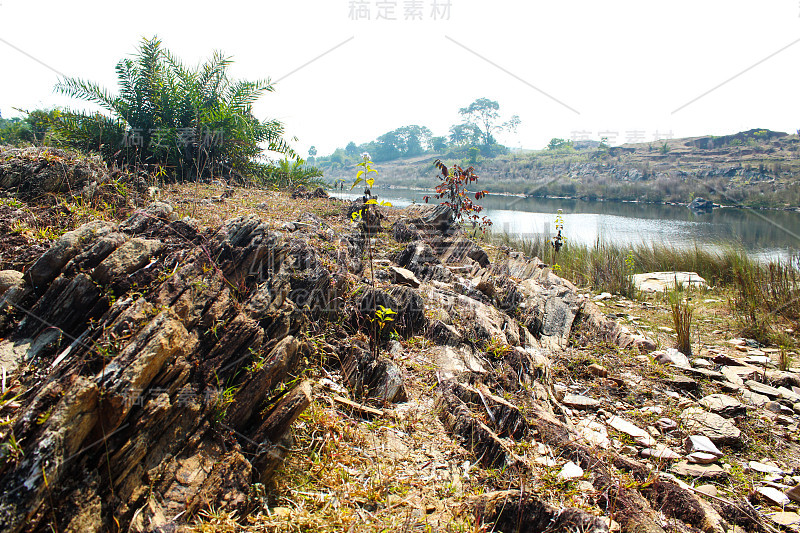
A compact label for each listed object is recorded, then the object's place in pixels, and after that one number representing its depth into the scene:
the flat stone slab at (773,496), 2.10
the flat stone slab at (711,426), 2.59
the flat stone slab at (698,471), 2.26
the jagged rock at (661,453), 2.35
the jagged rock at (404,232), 5.31
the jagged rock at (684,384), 3.24
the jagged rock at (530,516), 1.65
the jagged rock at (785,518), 1.96
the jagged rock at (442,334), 2.95
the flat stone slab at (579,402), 2.84
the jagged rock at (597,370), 3.34
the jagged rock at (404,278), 3.63
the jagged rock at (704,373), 3.41
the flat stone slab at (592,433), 2.32
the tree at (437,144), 77.25
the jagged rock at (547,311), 3.83
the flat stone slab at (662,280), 6.81
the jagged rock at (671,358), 3.64
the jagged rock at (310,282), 2.51
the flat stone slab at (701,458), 2.36
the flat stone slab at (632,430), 2.48
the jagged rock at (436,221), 6.08
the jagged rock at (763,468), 2.34
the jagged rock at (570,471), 1.94
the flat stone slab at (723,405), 2.93
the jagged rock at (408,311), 3.04
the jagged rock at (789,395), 3.16
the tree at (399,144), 75.79
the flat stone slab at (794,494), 2.11
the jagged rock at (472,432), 1.98
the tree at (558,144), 68.12
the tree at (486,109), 70.56
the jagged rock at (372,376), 2.35
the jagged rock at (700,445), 2.43
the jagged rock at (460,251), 5.16
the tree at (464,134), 72.00
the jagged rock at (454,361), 2.60
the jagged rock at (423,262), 4.22
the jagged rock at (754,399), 3.10
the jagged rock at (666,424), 2.69
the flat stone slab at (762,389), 3.22
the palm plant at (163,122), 4.94
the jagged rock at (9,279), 1.74
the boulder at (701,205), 25.22
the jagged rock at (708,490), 2.11
